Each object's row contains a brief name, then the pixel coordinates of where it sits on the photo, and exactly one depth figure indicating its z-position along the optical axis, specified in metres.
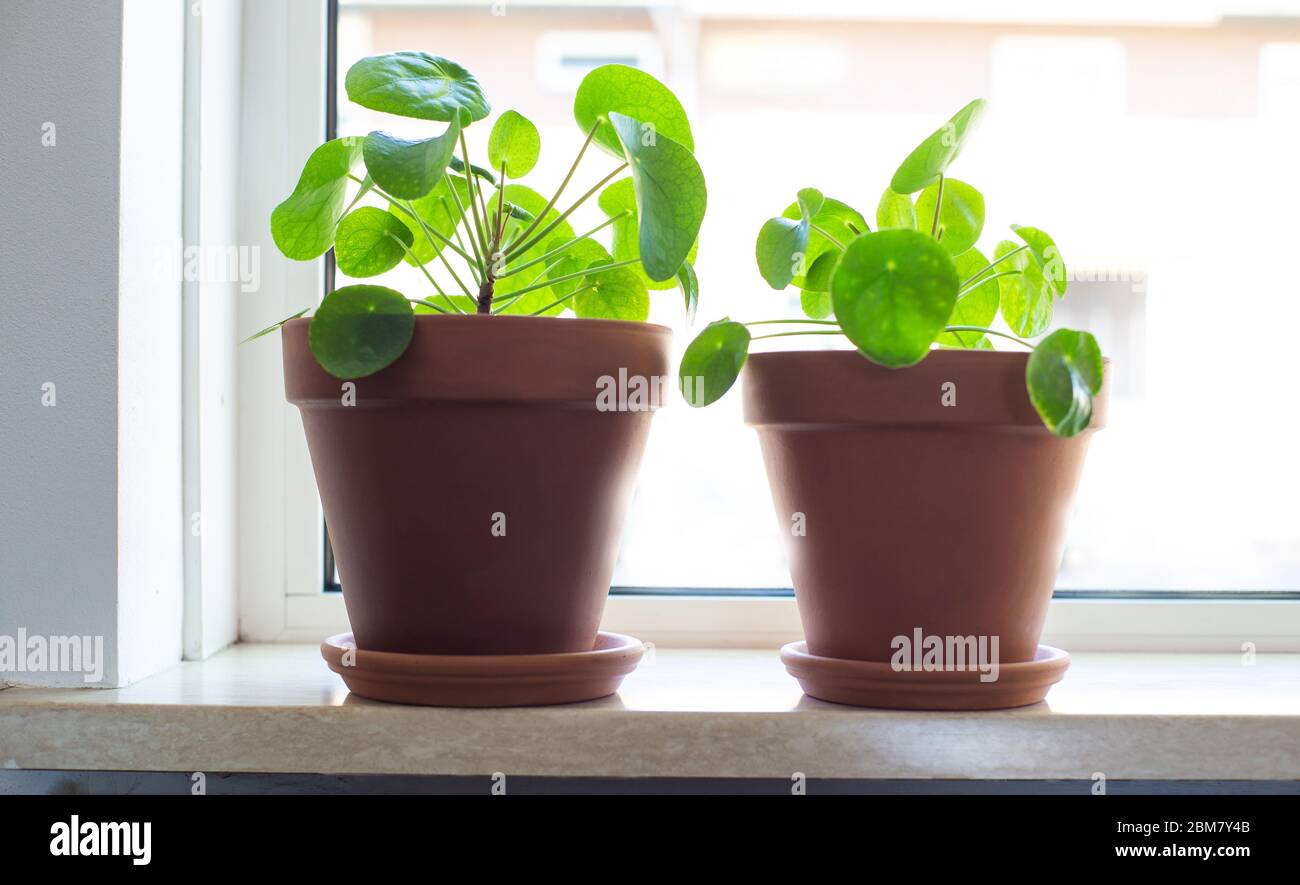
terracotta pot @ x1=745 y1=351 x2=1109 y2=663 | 0.79
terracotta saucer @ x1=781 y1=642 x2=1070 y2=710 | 0.80
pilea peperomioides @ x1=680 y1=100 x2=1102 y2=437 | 0.73
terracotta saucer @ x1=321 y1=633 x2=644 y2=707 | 0.79
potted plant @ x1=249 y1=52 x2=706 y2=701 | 0.77
